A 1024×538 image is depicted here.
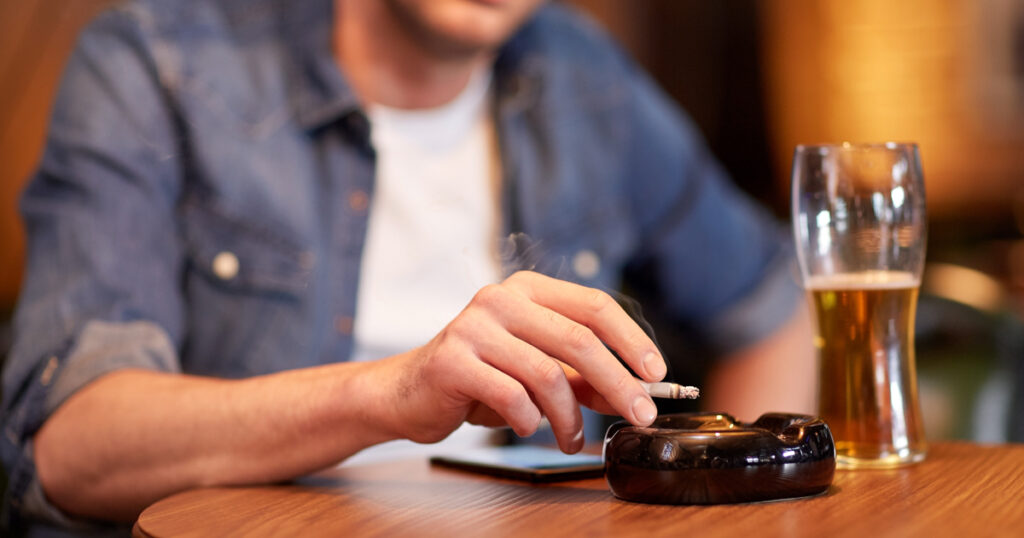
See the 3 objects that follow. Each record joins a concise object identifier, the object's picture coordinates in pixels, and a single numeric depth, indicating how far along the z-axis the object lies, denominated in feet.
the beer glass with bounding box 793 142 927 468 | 2.57
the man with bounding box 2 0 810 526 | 2.37
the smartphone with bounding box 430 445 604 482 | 2.50
